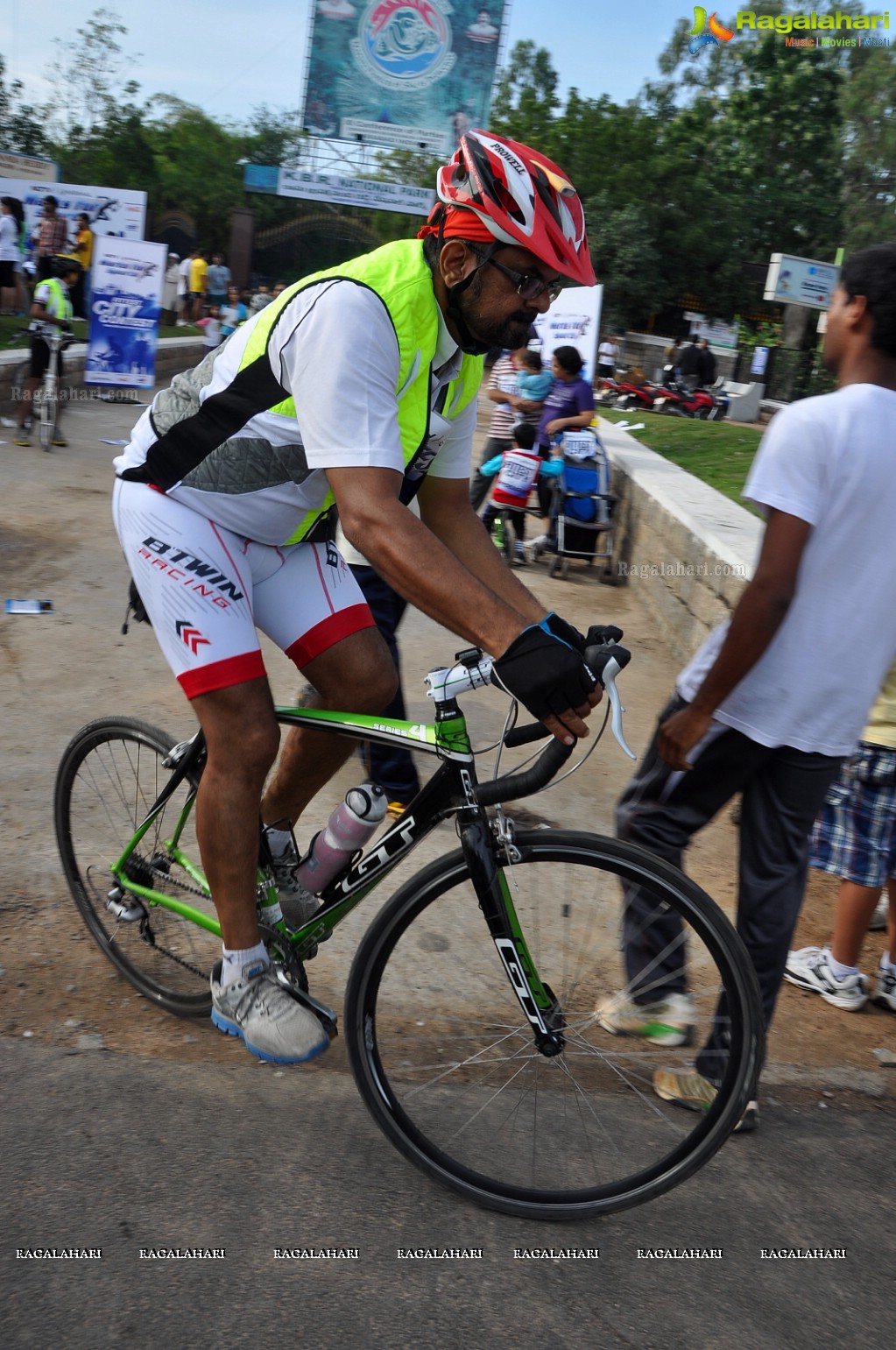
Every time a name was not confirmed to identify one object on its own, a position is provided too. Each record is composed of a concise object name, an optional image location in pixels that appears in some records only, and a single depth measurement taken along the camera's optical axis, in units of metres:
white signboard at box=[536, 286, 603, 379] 12.51
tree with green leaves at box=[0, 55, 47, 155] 38.22
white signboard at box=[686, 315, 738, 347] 37.72
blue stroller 9.48
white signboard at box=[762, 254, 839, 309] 21.38
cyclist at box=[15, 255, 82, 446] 10.57
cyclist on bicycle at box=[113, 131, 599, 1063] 2.25
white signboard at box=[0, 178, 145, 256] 16.75
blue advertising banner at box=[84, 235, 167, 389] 13.65
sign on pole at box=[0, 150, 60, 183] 25.52
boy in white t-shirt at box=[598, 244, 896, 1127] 2.51
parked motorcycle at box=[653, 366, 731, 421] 26.02
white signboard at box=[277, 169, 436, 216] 37.75
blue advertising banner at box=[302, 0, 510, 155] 35.34
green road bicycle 2.39
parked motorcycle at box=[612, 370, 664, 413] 24.81
